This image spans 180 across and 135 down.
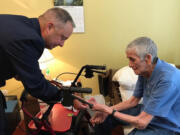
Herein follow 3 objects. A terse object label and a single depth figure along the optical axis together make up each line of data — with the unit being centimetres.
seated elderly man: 99
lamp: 170
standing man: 75
